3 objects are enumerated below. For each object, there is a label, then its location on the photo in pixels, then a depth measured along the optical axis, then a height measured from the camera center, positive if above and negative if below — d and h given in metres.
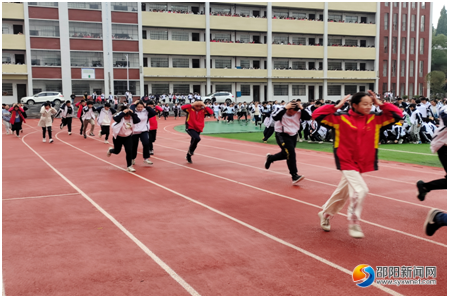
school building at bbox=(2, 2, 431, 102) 46.84 +7.06
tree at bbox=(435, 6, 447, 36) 96.31 +18.70
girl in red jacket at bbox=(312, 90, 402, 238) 5.39 -0.37
